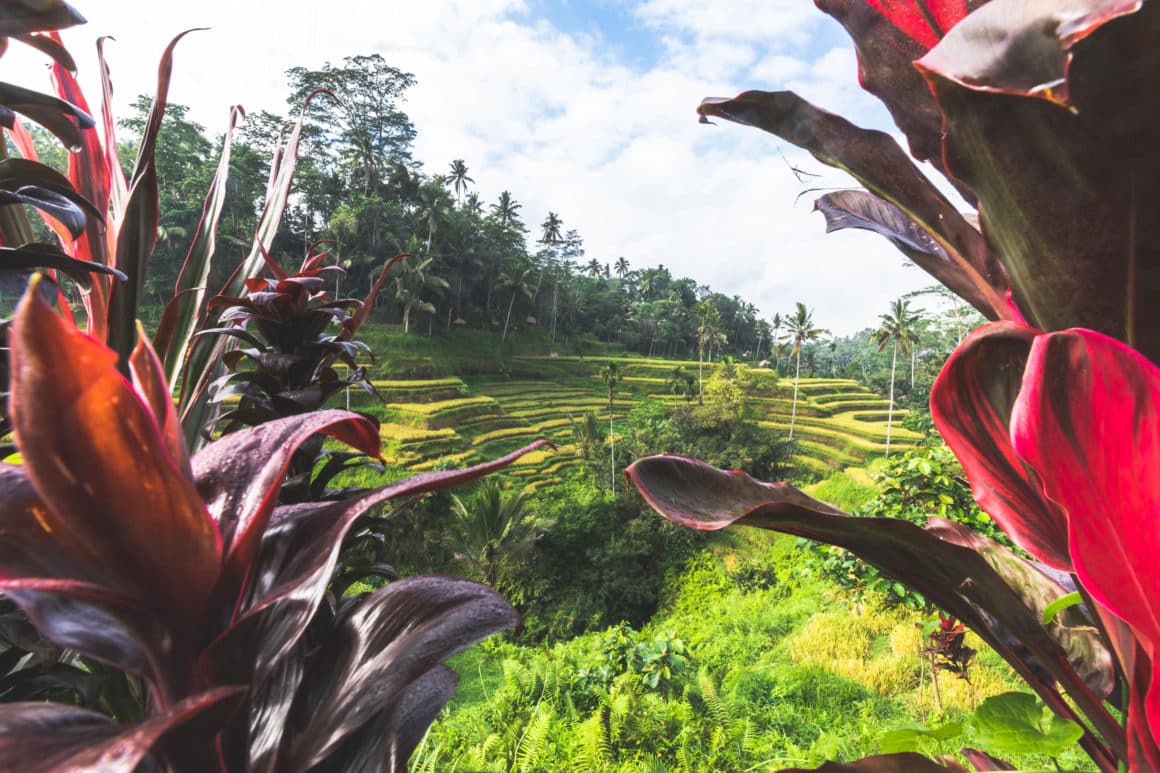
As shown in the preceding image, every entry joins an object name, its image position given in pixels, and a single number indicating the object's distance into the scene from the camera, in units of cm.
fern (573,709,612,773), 273
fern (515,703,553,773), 257
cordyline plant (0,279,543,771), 15
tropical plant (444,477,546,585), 939
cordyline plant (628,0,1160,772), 20
